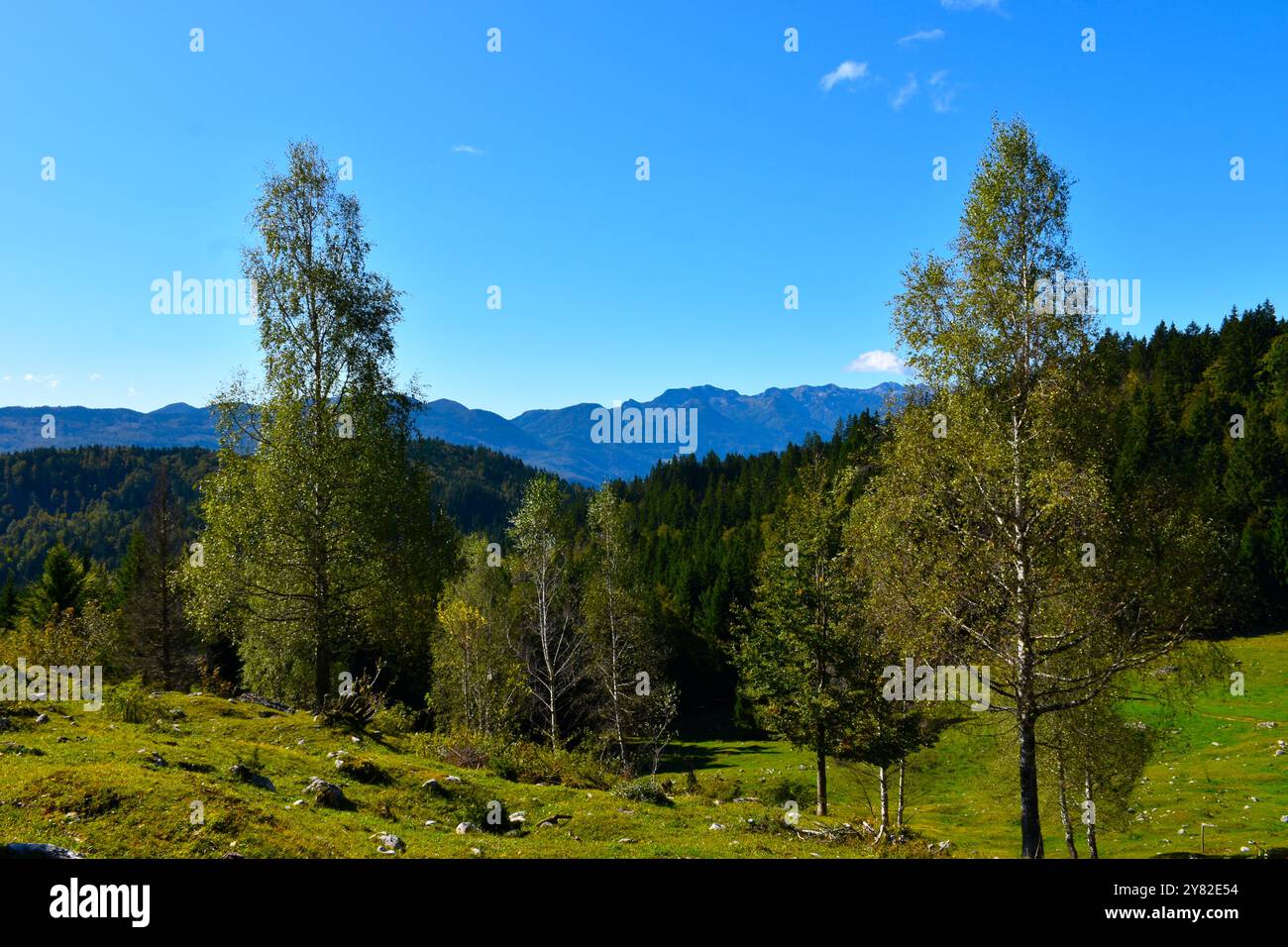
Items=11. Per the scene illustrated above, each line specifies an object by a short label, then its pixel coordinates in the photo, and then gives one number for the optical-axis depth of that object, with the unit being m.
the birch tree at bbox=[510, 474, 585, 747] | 44.28
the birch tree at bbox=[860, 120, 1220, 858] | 18.19
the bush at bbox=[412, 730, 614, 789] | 23.08
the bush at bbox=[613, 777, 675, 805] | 21.33
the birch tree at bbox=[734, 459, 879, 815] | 32.47
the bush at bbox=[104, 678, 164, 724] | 20.25
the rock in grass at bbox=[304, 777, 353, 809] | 13.99
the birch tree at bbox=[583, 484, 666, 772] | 47.03
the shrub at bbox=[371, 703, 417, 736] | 27.14
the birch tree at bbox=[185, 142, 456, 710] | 23.81
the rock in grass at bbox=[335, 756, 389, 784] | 17.03
